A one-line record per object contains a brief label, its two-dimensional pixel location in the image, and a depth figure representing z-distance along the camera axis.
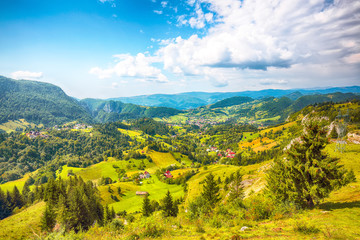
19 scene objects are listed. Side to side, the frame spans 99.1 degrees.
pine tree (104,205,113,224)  55.52
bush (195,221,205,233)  18.90
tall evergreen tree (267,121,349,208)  18.55
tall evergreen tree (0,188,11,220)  89.31
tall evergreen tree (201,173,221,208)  42.64
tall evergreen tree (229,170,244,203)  43.62
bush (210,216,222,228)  21.04
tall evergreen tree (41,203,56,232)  45.97
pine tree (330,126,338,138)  90.28
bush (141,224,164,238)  17.67
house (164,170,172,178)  141.60
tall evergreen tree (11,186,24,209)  95.31
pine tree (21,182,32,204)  95.90
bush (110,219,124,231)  33.05
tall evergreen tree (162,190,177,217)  52.09
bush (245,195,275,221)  22.61
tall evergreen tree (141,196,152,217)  53.22
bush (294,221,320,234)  14.09
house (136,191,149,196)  106.05
